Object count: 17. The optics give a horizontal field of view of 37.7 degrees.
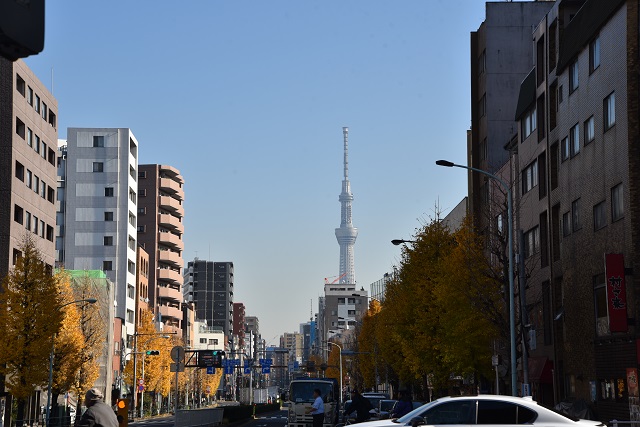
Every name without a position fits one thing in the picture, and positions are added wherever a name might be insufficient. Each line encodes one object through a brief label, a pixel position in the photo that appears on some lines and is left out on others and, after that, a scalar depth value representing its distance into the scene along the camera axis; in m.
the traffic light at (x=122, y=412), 21.58
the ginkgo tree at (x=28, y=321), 58.53
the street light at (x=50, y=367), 58.00
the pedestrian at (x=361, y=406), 27.88
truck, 45.44
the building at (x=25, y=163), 68.94
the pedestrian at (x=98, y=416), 12.55
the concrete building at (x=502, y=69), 65.25
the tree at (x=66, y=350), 67.19
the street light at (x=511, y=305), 34.97
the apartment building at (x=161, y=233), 143.12
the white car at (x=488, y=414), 15.71
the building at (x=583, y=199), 35.00
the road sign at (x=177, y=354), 36.09
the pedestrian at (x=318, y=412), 32.34
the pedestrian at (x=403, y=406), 27.70
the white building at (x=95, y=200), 119.25
